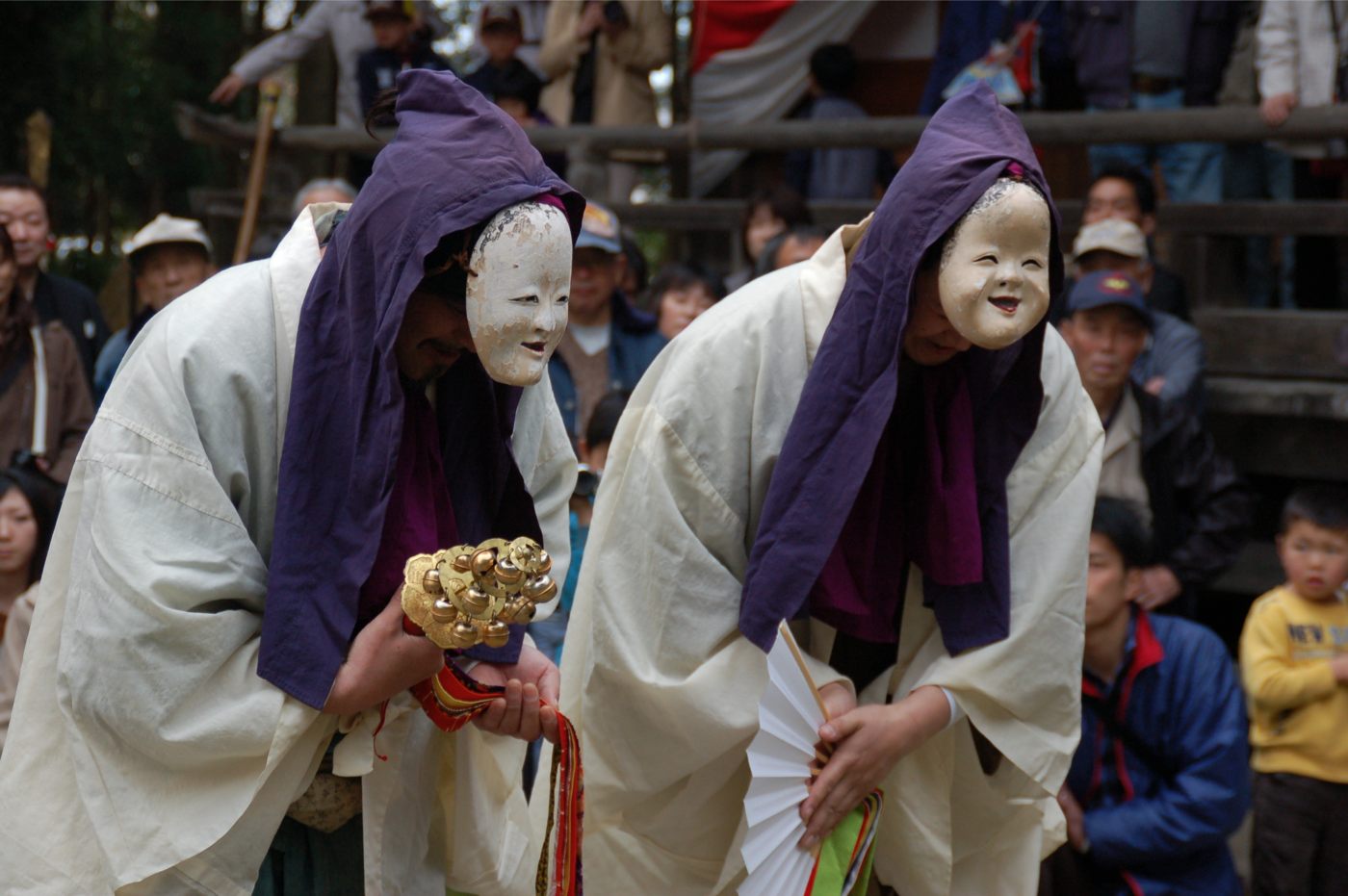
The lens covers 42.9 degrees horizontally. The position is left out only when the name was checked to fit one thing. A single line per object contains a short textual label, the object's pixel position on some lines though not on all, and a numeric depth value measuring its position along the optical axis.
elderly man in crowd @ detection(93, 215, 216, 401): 6.01
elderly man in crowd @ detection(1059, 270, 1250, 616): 4.78
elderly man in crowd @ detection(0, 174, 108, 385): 5.53
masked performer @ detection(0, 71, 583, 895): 2.22
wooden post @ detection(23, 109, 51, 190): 9.12
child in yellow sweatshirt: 4.23
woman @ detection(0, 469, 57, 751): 4.15
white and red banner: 8.45
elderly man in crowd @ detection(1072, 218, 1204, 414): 4.93
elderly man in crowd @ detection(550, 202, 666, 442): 5.32
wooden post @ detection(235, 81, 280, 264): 8.41
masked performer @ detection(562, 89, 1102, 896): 2.63
